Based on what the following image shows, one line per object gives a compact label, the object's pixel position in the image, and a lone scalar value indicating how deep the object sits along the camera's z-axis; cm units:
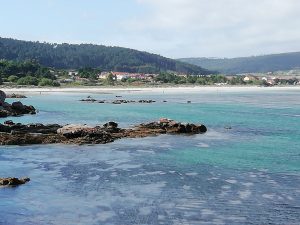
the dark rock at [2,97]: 7062
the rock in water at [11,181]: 2562
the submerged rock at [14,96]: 11521
